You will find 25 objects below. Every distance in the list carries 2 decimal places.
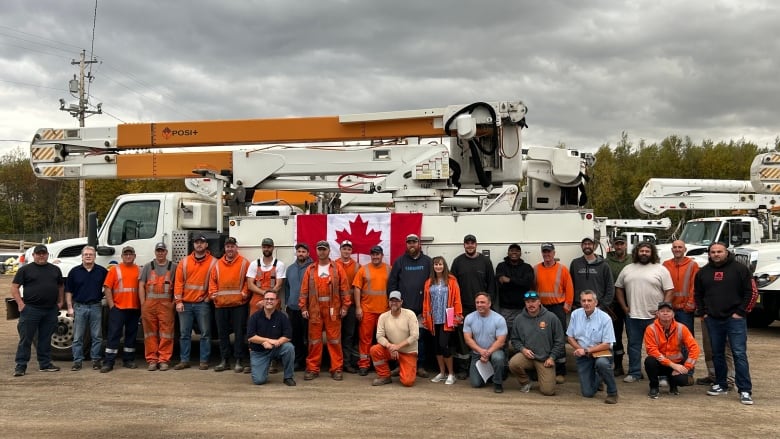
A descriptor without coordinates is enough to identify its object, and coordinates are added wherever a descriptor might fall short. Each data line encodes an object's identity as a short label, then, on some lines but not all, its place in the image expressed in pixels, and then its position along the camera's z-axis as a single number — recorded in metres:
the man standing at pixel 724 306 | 7.04
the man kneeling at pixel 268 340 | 7.82
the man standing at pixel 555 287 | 7.95
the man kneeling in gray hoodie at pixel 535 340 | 7.39
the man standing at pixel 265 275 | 8.61
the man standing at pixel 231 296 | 8.59
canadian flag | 8.84
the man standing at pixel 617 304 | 8.25
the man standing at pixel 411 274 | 8.17
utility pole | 34.53
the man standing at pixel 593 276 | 7.95
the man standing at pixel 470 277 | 8.12
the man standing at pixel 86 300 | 8.66
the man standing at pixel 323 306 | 8.22
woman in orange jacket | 7.92
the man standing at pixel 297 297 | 8.52
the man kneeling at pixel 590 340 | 7.10
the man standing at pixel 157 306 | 8.70
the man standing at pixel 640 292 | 7.78
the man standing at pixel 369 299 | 8.34
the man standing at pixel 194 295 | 8.63
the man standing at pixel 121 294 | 8.70
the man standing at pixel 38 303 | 8.38
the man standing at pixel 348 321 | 8.52
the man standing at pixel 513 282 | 8.02
